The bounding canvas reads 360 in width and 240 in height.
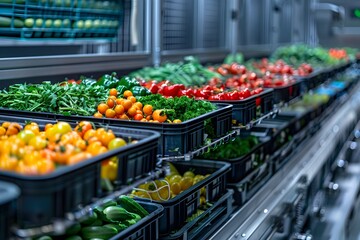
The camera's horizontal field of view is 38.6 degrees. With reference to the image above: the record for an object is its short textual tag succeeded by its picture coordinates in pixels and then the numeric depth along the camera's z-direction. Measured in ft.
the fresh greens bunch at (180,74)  10.36
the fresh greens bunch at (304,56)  19.06
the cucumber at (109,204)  6.57
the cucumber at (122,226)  6.19
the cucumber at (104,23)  12.27
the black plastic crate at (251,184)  8.64
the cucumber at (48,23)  9.75
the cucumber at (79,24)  11.24
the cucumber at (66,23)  10.48
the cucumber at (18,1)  8.29
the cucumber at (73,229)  5.57
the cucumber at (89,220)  5.81
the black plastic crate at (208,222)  6.46
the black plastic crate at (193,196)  6.44
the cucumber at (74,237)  5.54
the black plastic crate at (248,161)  8.84
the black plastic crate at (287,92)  10.21
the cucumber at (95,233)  5.67
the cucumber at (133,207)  6.59
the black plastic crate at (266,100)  8.79
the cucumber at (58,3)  9.91
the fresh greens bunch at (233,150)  9.29
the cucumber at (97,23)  11.97
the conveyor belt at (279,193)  7.90
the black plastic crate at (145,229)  5.32
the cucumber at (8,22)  8.23
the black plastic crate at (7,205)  3.21
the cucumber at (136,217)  6.46
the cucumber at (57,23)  10.10
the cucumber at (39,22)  9.27
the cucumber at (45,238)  5.04
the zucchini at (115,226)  5.95
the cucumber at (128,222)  6.33
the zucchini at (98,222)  5.90
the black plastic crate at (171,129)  5.49
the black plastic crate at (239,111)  7.66
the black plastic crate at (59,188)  3.37
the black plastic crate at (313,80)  12.55
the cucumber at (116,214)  6.29
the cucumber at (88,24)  11.65
